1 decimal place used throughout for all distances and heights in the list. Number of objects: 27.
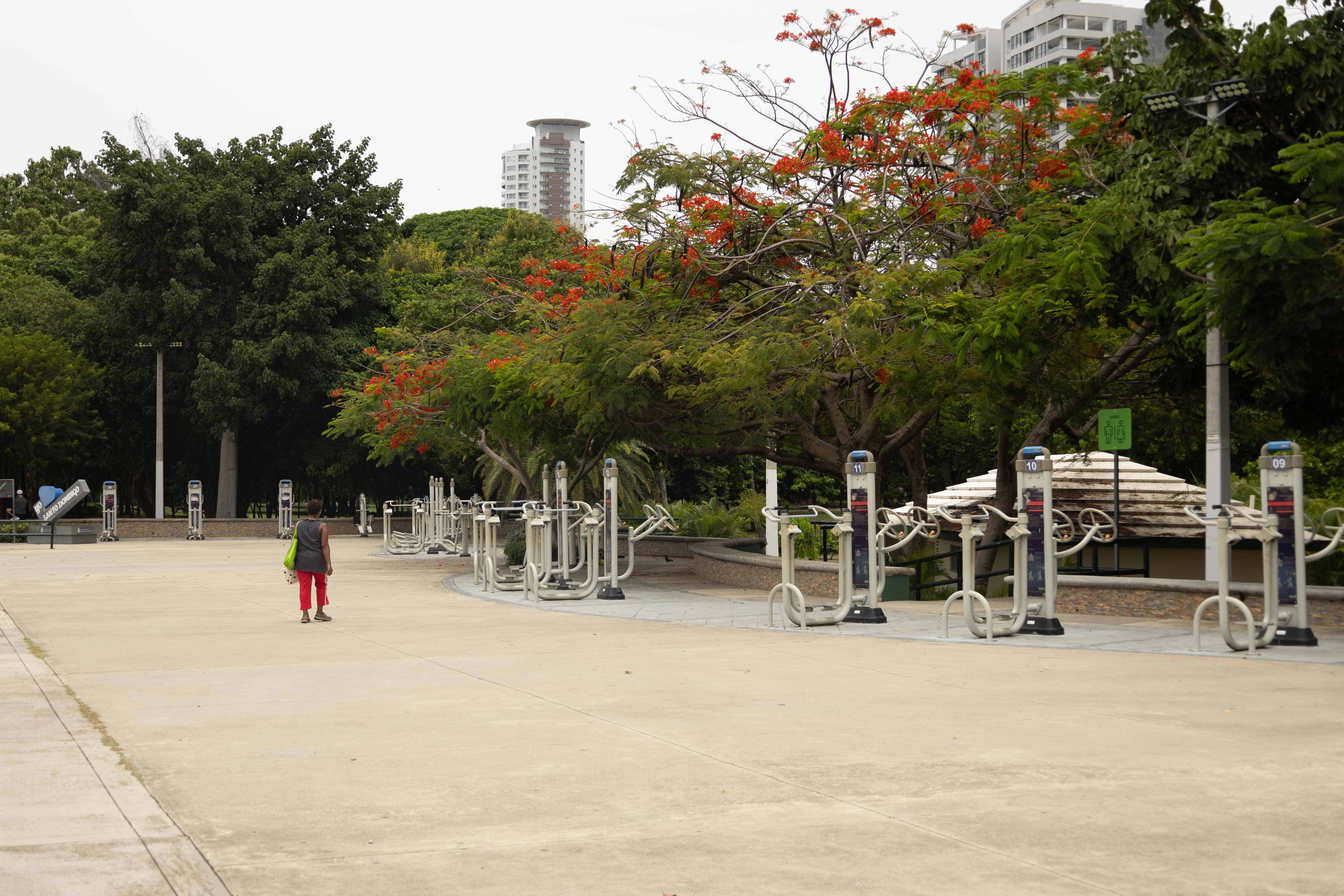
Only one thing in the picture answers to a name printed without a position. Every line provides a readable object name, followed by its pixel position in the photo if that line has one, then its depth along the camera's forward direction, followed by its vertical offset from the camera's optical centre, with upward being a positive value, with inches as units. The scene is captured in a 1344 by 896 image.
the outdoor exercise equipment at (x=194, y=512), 1690.5 -32.0
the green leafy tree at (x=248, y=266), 1756.9 +295.9
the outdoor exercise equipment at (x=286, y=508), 1689.2 -26.4
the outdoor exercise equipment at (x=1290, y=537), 458.9 -17.0
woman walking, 595.2 -31.5
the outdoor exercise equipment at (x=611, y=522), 706.2 -18.4
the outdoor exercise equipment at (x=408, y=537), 1263.5 -49.1
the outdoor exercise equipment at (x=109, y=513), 1649.9 -31.5
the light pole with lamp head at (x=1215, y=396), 556.7 +37.8
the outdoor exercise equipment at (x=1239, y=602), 447.5 -32.9
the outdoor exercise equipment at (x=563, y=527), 739.4 -21.8
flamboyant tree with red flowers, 652.1 +111.7
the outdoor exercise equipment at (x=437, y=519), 1248.2 -30.6
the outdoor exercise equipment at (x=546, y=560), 699.4 -39.6
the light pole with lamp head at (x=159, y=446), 1763.0 +52.8
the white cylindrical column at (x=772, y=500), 860.0 -8.9
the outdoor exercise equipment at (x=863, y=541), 563.5 -22.6
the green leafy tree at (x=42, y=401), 1686.8 +108.6
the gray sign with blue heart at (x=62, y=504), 1565.0 -19.6
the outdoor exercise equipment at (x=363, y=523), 1747.0 -46.8
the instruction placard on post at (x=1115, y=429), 663.1 +28.2
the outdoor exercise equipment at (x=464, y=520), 1083.9 -29.1
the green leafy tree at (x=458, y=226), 2753.4 +567.2
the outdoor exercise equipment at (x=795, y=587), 550.6 -40.7
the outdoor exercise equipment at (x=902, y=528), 616.1 -21.8
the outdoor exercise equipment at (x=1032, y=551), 508.4 -24.5
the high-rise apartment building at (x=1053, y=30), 4852.4 +1676.8
